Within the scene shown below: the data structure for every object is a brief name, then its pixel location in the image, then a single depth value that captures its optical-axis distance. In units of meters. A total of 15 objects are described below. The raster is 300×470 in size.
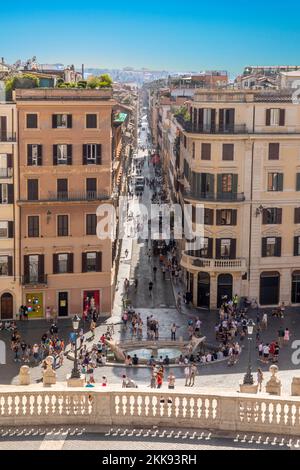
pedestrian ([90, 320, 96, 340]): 62.35
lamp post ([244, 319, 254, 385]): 37.38
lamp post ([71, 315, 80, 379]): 36.72
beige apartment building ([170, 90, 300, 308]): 68.31
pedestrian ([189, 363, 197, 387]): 50.16
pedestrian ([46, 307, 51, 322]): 65.81
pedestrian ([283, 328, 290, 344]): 60.19
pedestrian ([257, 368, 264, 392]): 46.59
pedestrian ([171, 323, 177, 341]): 60.75
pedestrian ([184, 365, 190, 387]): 50.26
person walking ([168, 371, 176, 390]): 45.08
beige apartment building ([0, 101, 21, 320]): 63.00
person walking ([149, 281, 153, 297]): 74.25
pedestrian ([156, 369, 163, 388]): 47.85
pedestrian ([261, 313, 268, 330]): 64.00
